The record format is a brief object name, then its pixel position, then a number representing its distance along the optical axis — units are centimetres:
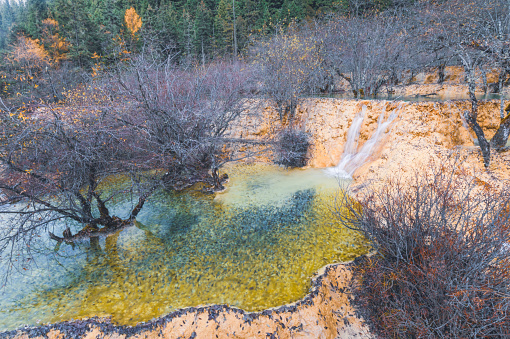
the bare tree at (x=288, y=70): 1552
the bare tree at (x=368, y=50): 1546
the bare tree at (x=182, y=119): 880
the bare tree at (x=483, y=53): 768
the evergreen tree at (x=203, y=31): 3331
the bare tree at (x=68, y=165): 585
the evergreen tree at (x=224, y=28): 3291
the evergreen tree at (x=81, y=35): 2767
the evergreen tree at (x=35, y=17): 3253
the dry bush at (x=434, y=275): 403
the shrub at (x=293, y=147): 1345
